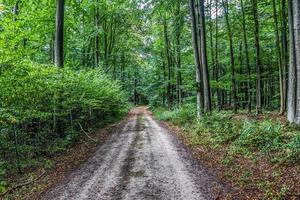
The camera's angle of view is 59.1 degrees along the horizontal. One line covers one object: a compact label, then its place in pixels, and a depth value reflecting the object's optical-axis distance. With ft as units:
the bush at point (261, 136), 29.55
